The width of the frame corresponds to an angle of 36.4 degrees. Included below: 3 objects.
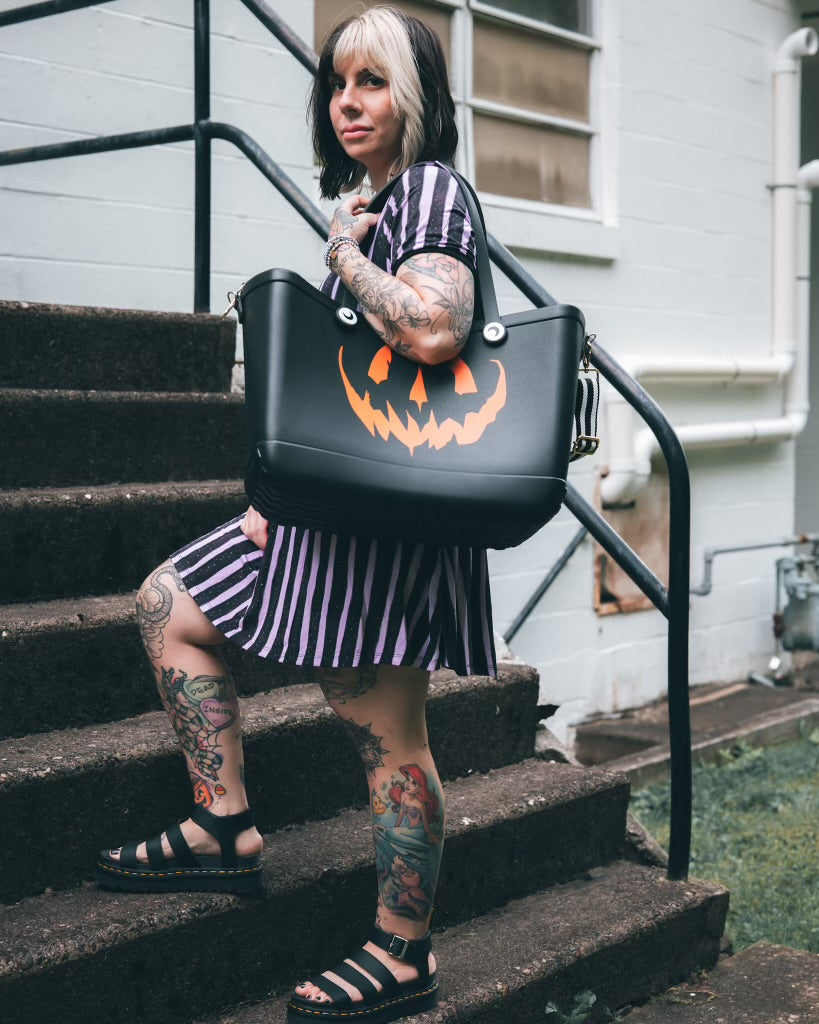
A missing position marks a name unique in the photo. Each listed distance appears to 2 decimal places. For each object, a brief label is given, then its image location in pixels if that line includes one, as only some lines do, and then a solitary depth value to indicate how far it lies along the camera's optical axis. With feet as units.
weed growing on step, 7.79
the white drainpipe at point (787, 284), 18.54
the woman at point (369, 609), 5.99
